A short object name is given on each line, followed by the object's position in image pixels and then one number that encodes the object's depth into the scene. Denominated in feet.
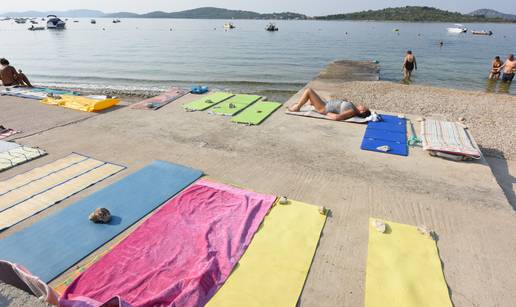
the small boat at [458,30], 210.38
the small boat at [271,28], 214.28
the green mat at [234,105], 29.84
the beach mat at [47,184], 15.05
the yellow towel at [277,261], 10.43
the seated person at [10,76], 39.32
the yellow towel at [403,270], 10.47
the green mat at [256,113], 27.43
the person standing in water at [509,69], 54.70
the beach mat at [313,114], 27.20
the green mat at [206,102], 31.27
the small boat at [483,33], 193.04
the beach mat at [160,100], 31.96
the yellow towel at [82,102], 30.73
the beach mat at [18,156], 19.52
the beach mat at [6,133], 24.24
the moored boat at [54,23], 231.50
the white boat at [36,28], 223.02
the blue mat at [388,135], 22.13
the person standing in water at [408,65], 57.16
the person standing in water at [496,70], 58.13
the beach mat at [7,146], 21.62
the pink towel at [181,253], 10.42
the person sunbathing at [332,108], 27.55
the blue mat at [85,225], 11.99
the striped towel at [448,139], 20.19
